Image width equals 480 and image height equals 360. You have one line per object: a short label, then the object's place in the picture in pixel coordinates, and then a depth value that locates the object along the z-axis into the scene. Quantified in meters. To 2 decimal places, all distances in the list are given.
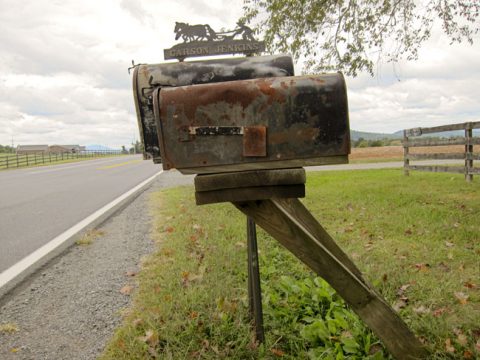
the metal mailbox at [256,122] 1.39
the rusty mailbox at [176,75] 1.68
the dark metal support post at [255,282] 2.31
